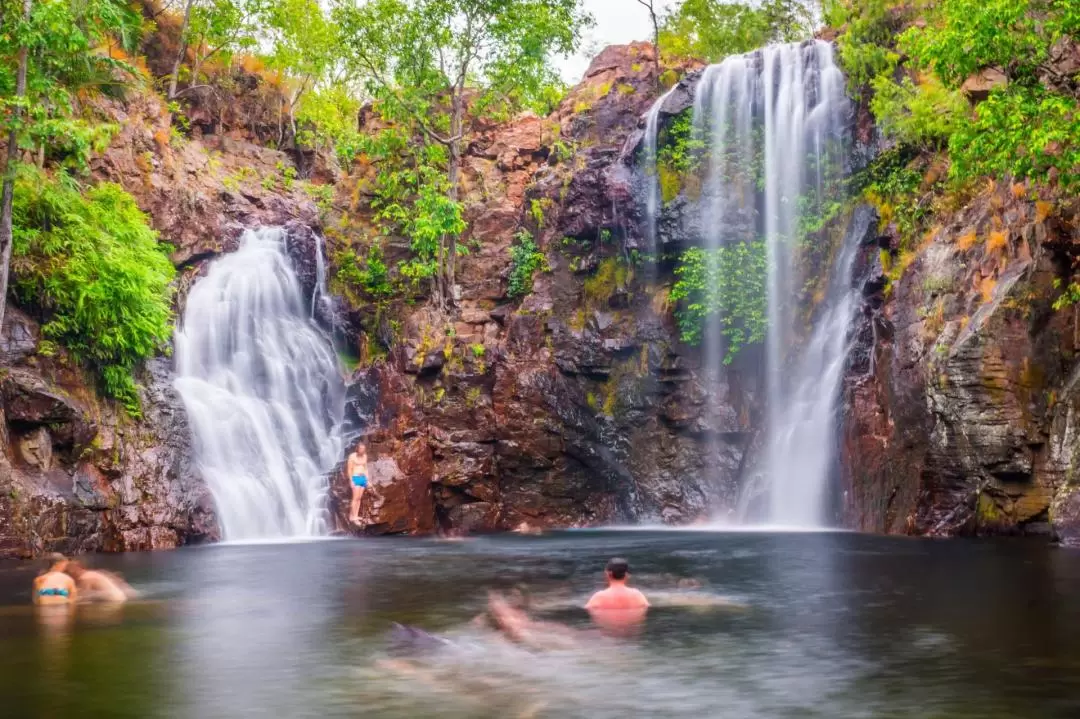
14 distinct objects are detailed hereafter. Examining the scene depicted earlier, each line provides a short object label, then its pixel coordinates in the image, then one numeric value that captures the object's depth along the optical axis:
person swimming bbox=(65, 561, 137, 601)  14.30
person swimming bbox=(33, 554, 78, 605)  13.79
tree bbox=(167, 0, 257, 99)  36.28
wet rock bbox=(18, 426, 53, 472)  21.28
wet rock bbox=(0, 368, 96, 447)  21.39
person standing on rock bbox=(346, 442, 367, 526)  24.69
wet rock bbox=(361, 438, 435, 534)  26.41
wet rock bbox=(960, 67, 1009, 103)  23.56
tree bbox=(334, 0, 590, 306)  32.91
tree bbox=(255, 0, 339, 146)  38.12
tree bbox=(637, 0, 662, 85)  34.28
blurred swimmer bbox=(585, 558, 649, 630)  12.50
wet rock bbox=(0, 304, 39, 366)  22.56
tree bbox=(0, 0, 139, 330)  21.61
